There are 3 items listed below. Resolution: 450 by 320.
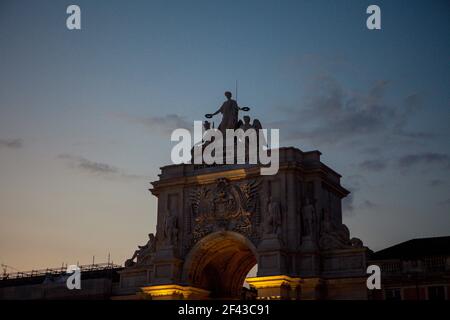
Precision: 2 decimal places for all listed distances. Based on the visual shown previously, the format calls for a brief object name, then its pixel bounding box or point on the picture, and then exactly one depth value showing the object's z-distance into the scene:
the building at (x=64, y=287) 48.59
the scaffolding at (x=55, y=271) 60.50
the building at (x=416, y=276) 45.31
